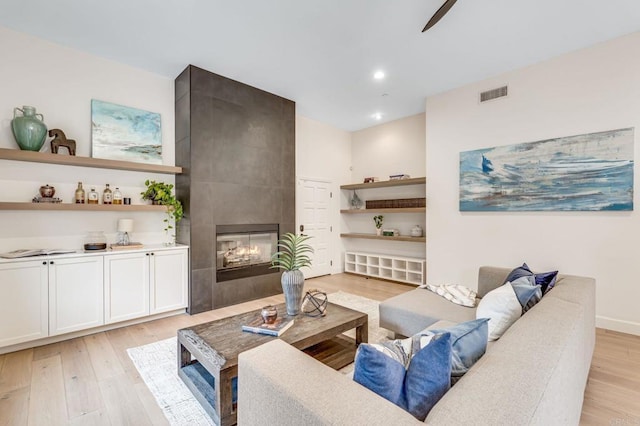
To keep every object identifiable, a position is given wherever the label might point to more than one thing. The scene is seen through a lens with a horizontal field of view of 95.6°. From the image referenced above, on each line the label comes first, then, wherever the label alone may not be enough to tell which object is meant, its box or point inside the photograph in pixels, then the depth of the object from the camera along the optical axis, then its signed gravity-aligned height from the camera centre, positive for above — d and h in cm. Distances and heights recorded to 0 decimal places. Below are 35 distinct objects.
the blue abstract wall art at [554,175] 313 +45
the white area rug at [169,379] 187 -130
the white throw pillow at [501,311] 177 -62
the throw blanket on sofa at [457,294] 269 -81
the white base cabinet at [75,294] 287 -83
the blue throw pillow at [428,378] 96 -56
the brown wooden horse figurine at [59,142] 312 +78
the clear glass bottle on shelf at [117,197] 350 +20
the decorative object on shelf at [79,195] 326 +21
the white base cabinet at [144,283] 319 -83
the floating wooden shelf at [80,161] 281 +57
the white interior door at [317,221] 568 -17
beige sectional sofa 75 -53
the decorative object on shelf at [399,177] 538 +67
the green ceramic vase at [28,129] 289 +85
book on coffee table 213 -87
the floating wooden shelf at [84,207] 280 +7
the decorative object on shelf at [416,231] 519 -34
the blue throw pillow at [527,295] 188 -54
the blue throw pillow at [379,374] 95 -53
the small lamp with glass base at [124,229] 349 -19
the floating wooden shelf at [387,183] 502 +55
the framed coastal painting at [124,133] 346 +101
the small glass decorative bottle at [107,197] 345 +19
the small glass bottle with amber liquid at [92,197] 335 +19
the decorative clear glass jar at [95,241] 323 -32
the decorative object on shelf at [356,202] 638 +23
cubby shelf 523 -106
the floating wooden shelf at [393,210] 500 +4
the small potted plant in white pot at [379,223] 586 -22
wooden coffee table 176 -93
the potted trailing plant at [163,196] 371 +22
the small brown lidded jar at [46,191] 305 +24
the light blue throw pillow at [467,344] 114 -54
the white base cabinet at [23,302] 265 -83
